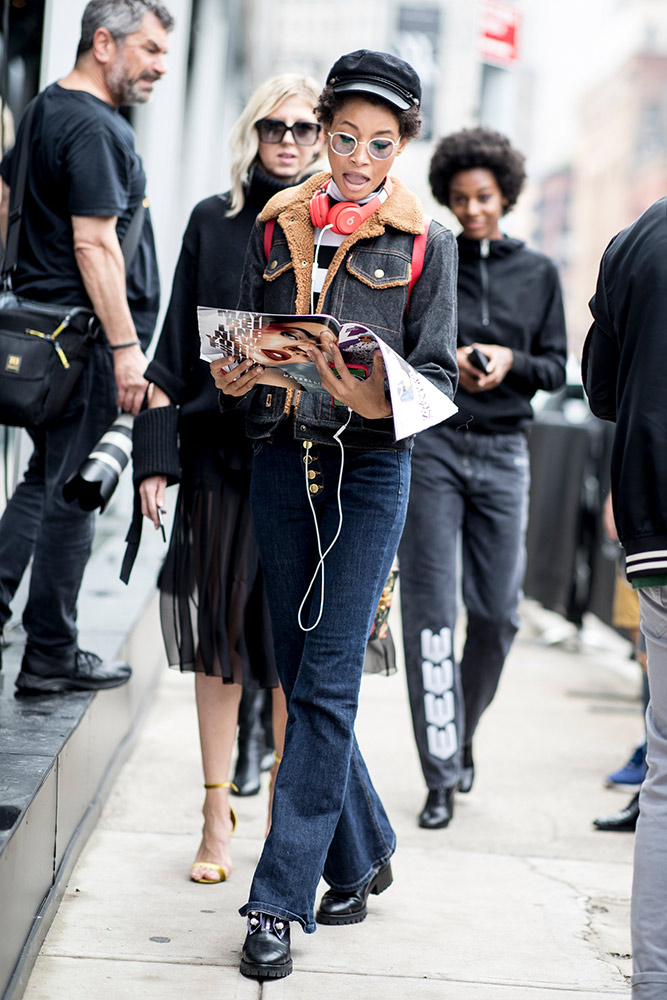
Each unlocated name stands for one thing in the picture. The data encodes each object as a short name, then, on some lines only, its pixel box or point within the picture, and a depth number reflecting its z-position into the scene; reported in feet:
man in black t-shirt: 24.95
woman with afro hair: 28.52
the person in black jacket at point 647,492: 15.68
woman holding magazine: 18.68
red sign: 60.01
